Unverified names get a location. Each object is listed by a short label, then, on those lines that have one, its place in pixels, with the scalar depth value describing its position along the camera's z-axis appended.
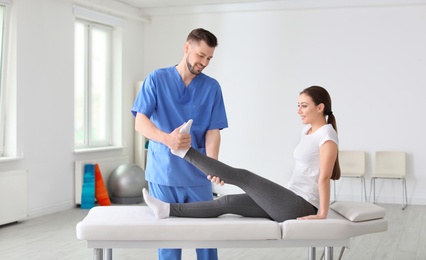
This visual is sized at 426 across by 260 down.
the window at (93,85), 6.50
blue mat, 6.09
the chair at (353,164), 6.49
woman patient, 2.57
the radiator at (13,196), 5.05
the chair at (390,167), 6.33
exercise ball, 6.40
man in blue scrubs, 2.82
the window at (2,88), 5.25
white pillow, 2.62
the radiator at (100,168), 6.12
